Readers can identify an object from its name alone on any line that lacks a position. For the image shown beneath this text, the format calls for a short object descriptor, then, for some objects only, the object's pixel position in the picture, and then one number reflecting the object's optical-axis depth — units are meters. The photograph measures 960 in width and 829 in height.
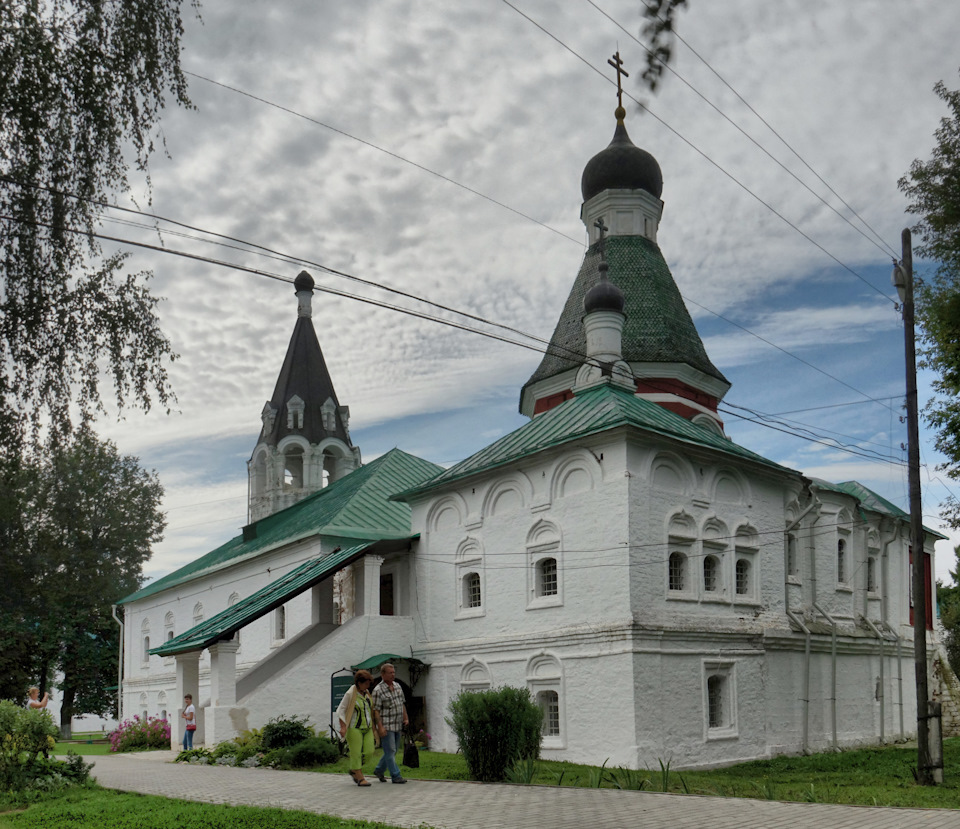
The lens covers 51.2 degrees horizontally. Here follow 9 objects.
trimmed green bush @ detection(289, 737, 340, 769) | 17.58
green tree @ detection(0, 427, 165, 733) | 39.50
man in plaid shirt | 12.71
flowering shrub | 27.75
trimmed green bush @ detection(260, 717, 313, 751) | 19.00
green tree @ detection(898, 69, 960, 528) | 17.45
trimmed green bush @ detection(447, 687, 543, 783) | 13.51
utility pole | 14.76
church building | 18.95
